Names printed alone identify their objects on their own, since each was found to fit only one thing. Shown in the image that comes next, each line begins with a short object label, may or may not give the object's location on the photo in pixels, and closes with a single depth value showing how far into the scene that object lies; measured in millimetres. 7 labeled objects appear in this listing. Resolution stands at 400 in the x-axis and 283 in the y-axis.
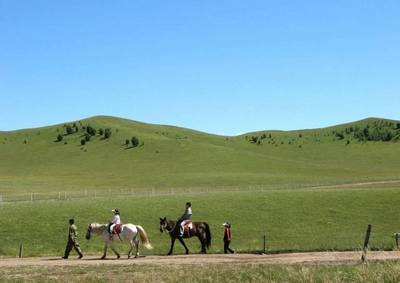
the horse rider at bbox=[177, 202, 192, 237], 31250
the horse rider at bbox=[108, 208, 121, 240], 29984
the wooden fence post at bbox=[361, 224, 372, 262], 20836
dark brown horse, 31094
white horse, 29797
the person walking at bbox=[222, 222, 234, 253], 30516
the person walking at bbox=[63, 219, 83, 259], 30516
